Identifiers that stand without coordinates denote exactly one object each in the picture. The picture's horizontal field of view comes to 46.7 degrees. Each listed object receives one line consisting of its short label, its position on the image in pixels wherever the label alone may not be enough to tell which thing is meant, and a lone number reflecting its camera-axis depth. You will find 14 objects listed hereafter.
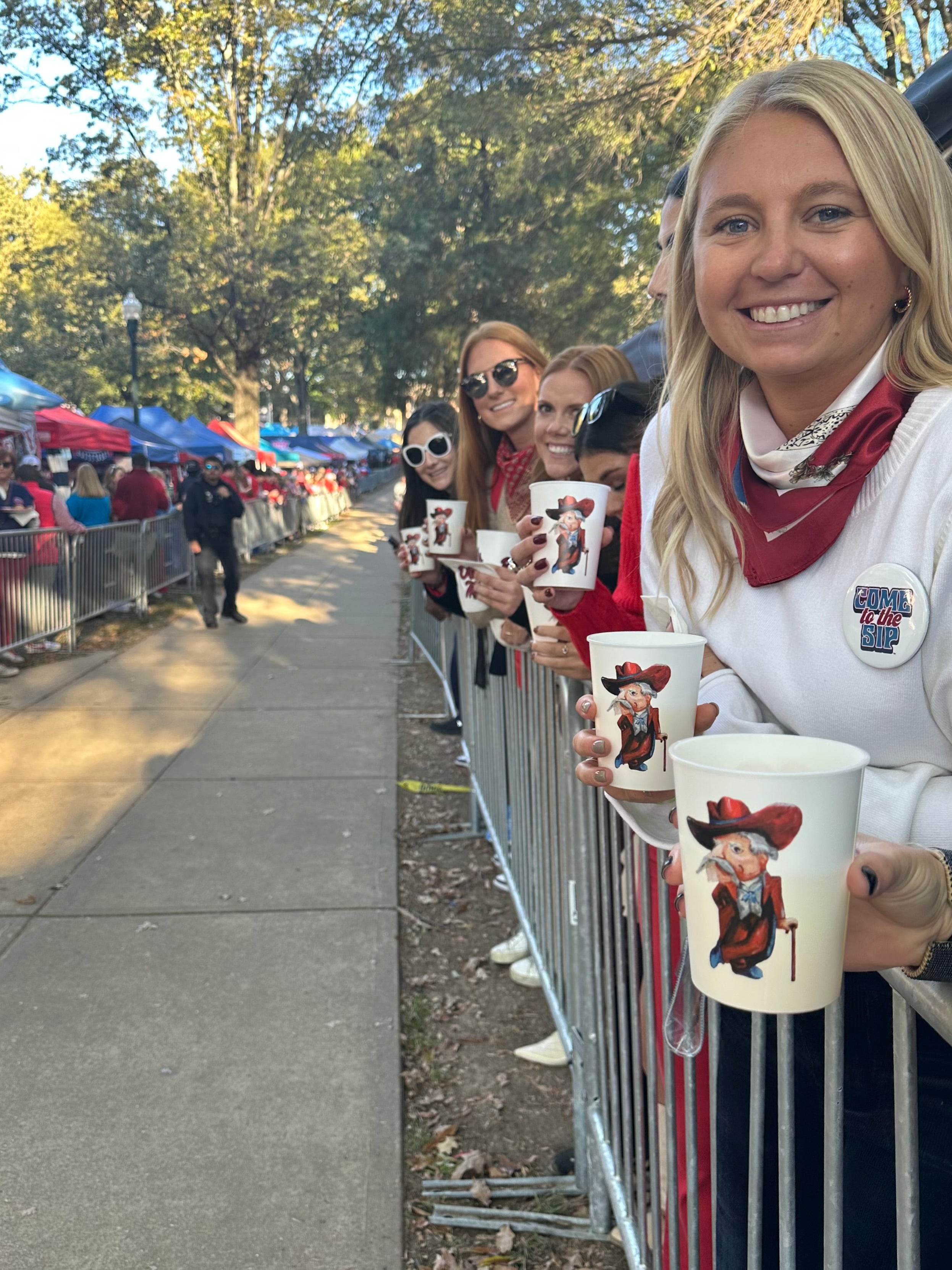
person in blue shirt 13.26
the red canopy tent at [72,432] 19.06
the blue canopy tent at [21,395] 13.68
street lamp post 21.84
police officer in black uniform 12.62
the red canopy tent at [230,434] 30.80
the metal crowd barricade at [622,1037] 1.34
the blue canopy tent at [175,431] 25.86
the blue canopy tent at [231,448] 27.36
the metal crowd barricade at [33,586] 9.59
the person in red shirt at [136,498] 14.48
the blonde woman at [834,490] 1.44
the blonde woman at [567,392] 3.48
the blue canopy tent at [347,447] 57.74
